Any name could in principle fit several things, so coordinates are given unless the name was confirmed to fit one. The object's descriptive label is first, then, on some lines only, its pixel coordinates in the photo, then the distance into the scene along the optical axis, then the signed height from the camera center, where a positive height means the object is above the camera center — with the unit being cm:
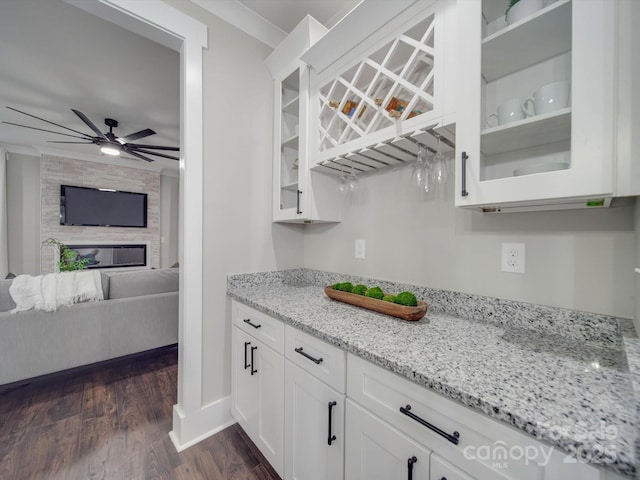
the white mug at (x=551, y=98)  76 +43
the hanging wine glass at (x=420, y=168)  114 +31
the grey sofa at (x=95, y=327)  184 -73
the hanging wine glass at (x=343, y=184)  146 +30
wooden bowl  104 -30
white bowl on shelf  76 +21
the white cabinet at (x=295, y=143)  154 +62
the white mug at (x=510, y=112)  87 +43
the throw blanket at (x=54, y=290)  188 -42
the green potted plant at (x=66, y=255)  391 -31
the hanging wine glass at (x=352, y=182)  143 +31
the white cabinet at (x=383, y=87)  98 +71
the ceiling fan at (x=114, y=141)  298 +113
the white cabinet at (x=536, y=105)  68 +41
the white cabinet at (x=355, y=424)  55 -55
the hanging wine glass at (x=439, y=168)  109 +30
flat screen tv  436 +52
